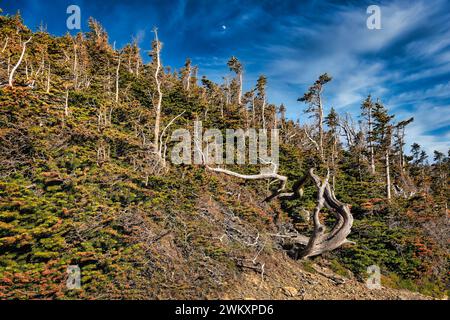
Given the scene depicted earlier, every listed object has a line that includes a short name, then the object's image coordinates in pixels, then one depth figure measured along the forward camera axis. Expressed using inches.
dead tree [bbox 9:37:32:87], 561.0
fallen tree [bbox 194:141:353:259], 404.8
